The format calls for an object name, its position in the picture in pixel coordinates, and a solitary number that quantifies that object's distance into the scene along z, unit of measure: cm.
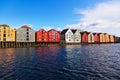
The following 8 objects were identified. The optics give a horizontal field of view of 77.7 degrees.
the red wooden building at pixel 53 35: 6430
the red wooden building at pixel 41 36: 6016
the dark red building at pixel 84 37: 8317
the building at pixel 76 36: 7748
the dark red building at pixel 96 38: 9439
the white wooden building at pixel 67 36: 7275
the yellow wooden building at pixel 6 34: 5150
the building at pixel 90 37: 8786
